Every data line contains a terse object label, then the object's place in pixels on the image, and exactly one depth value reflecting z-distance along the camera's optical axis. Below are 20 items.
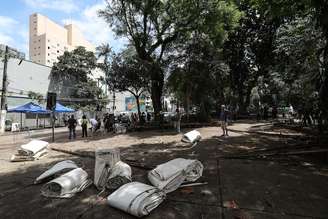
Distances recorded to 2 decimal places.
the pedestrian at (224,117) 11.66
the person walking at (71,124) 15.14
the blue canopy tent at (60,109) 23.48
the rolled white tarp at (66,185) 4.63
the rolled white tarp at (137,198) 3.68
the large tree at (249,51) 28.03
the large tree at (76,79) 38.25
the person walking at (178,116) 14.88
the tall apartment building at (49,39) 76.19
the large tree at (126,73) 18.51
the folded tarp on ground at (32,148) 8.55
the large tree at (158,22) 16.91
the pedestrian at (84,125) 15.42
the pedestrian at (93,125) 17.12
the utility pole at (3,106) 22.30
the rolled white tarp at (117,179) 4.85
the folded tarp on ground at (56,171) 5.57
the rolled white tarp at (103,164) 5.05
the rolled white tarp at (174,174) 4.66
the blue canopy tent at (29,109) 20.84
